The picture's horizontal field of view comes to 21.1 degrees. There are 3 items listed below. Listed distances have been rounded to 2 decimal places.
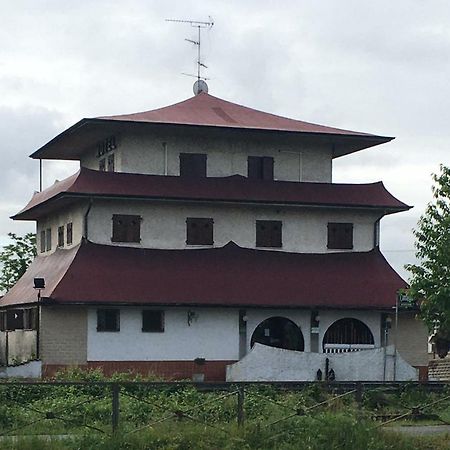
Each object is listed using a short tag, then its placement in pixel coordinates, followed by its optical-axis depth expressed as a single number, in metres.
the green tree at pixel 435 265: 35.62
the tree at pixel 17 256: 68.25
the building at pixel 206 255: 43.88
